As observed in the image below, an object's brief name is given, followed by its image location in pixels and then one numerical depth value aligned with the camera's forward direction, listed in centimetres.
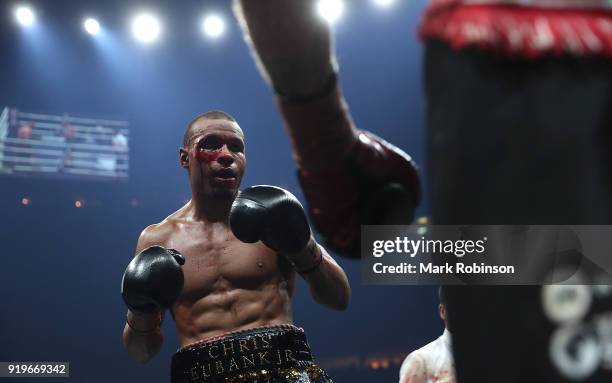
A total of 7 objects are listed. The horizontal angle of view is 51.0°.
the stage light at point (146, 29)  744
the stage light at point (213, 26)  764
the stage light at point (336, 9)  736
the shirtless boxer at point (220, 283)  236
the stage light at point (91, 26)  730
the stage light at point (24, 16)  705
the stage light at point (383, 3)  740
